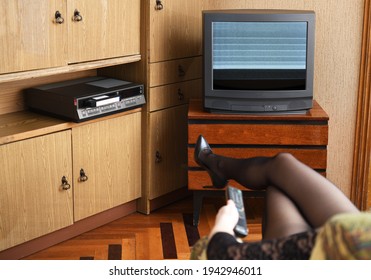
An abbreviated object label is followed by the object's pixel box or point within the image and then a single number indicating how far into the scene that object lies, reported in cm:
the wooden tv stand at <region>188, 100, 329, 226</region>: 381
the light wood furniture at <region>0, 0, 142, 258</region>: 325
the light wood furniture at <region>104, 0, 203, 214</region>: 388
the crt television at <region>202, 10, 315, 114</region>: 372
